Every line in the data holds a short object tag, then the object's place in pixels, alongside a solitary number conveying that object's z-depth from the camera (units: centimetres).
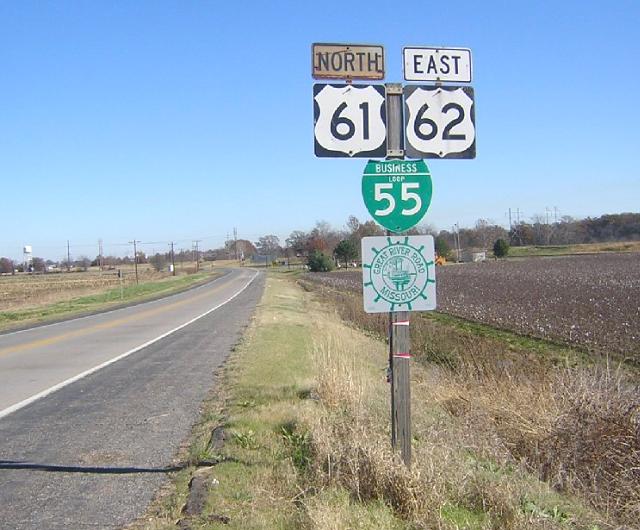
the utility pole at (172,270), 12405
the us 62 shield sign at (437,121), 542
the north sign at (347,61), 545
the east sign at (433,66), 545
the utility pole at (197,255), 15873
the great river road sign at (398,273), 520
